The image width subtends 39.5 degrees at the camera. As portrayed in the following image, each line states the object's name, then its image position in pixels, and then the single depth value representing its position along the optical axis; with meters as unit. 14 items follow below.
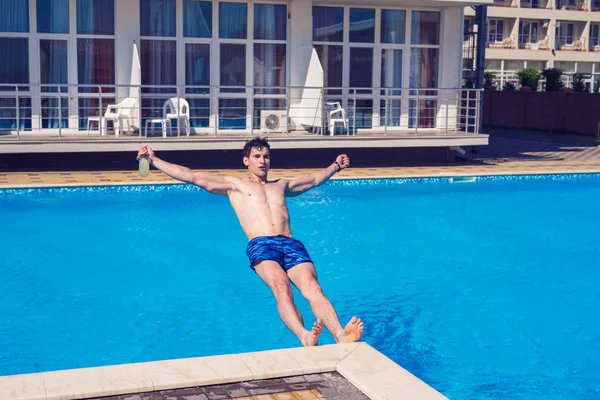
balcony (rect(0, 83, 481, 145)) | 15.82
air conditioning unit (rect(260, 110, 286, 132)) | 17.16
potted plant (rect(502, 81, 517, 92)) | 32.44
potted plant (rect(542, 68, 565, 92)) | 29.30
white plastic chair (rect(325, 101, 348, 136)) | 16.86
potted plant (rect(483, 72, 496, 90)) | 35.49
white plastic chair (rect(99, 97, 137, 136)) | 15.81
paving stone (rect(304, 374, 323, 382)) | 4.52
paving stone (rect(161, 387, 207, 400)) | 4.23
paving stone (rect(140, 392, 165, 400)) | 4.21
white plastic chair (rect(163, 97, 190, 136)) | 16.05
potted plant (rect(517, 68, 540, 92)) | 31.95
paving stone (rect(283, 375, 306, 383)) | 4.49
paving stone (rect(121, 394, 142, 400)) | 4.20
